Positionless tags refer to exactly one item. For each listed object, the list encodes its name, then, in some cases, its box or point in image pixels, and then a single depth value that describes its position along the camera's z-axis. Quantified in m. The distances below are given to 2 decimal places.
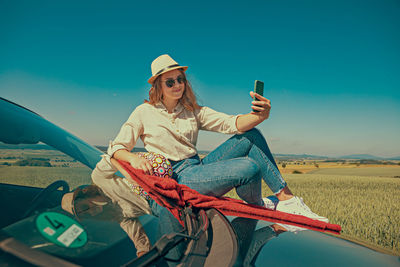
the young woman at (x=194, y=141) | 1.87
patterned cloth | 1.82
